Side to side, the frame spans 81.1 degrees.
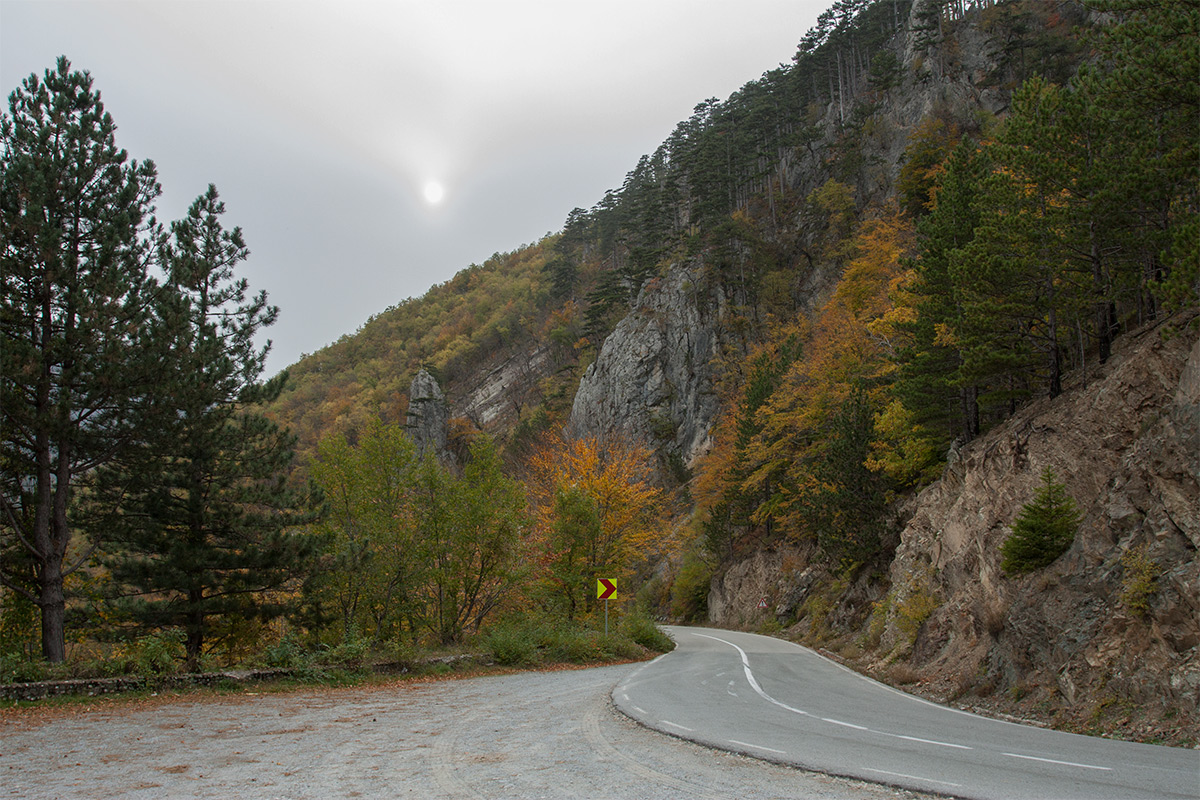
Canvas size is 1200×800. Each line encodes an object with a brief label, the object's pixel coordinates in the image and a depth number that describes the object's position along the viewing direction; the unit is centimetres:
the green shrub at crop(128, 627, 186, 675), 1372
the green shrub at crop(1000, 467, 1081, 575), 1245
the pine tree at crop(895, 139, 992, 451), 2112
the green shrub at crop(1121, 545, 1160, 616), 989
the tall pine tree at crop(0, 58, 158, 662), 1450
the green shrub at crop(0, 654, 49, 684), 1249
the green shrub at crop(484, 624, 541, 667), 2020
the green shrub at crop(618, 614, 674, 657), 2507
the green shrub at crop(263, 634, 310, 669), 1586
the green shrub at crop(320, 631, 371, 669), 1659
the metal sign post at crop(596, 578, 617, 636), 2450
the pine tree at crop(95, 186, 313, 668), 1630
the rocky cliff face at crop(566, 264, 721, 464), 6016
